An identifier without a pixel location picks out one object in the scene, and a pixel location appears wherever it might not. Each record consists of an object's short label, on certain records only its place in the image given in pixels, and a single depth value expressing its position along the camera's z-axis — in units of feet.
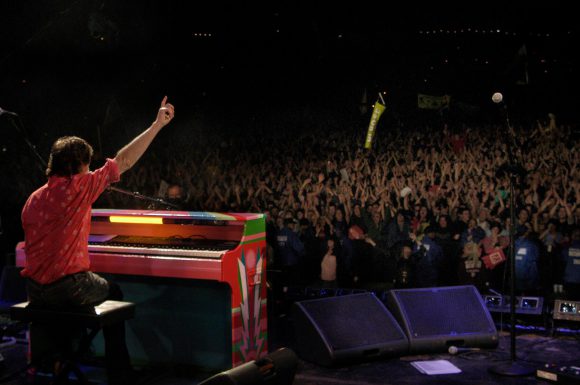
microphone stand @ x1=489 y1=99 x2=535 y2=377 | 12.64
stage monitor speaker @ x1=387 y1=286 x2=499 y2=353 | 14.14
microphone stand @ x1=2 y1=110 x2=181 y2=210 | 11.65
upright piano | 11.96
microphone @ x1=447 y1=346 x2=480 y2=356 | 14.12
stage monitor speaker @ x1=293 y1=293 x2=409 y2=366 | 13.26
